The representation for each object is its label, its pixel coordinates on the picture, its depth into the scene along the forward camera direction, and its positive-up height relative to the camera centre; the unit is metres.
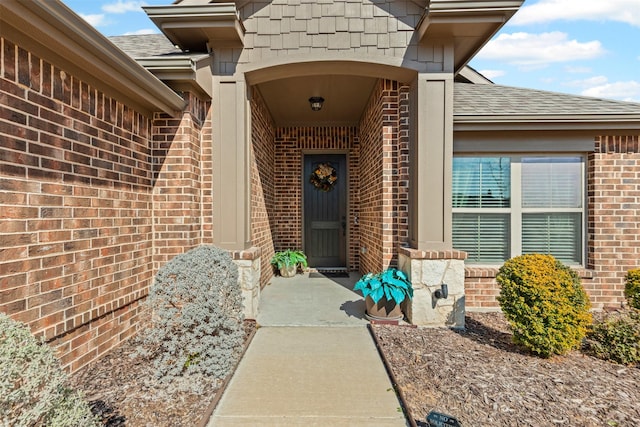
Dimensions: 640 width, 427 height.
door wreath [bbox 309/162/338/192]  6.63 +0.71
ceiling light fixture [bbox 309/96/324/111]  5.20 +1.78
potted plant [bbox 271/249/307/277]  5.95 -0.93
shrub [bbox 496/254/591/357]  2.92 -0.87
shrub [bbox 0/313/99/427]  1.28 -0.73
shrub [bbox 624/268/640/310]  3.29 -0.79
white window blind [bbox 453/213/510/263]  4.38 -0.32
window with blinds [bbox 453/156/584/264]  4.34 +0.08
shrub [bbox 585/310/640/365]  2.90 -1.19
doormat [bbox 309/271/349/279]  6.02 -1.20
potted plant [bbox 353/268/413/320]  3.54 -0.89
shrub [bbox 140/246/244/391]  2.46 -0.88
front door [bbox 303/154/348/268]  6.73 -0.01
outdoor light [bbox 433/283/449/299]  3.55 -0.89
